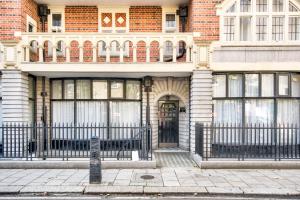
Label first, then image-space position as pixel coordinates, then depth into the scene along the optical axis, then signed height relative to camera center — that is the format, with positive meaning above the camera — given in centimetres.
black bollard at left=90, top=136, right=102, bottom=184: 718 -172
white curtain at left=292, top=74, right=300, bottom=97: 1055 +76
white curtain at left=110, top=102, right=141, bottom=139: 1199 -49
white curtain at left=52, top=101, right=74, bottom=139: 1194 -45
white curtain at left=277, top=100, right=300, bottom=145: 1059 -39
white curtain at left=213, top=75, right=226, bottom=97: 1070 +76
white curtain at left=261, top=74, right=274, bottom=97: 1053 +75
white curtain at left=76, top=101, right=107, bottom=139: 1189 -45
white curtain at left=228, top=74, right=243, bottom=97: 1065 +72
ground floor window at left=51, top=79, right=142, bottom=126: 1190 +8
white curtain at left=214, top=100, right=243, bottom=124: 1071 -35
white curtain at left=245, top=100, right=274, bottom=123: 1061 -35
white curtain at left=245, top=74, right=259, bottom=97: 1059 +76
